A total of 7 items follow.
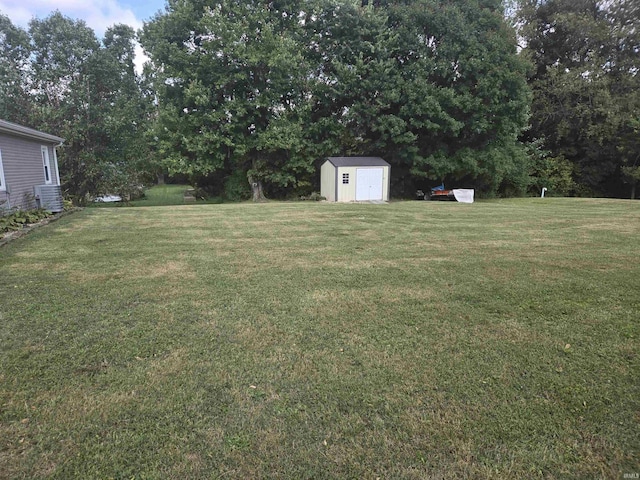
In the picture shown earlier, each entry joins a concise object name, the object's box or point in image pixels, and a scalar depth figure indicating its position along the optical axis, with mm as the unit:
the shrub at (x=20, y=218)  7388
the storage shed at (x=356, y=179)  18359
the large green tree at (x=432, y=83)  19625
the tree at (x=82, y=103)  20578
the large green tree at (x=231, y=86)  18688
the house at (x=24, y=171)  9836
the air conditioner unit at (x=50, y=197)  10711
